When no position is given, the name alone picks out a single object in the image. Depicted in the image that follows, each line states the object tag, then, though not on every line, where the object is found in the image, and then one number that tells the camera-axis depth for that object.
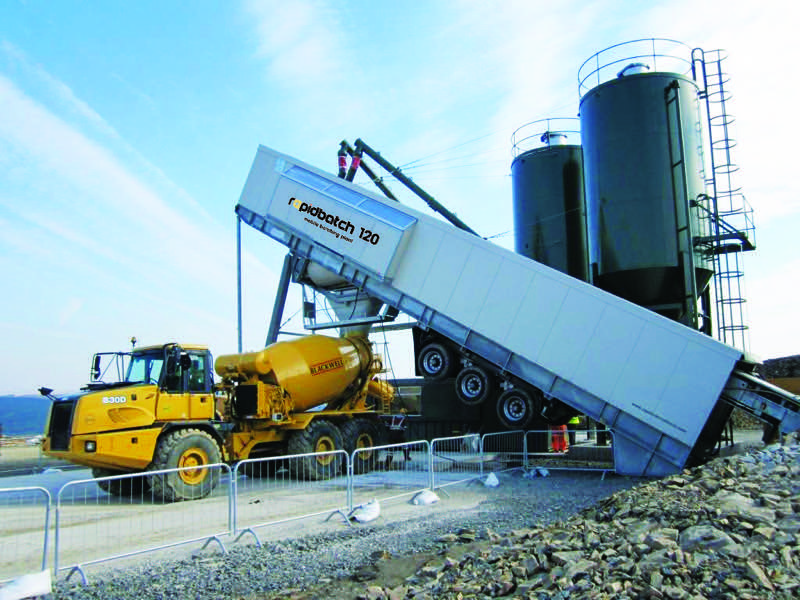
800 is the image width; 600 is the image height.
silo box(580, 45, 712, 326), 13.25
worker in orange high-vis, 15.18
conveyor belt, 10.41
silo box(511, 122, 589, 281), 17.86
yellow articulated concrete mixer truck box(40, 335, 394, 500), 9.85
